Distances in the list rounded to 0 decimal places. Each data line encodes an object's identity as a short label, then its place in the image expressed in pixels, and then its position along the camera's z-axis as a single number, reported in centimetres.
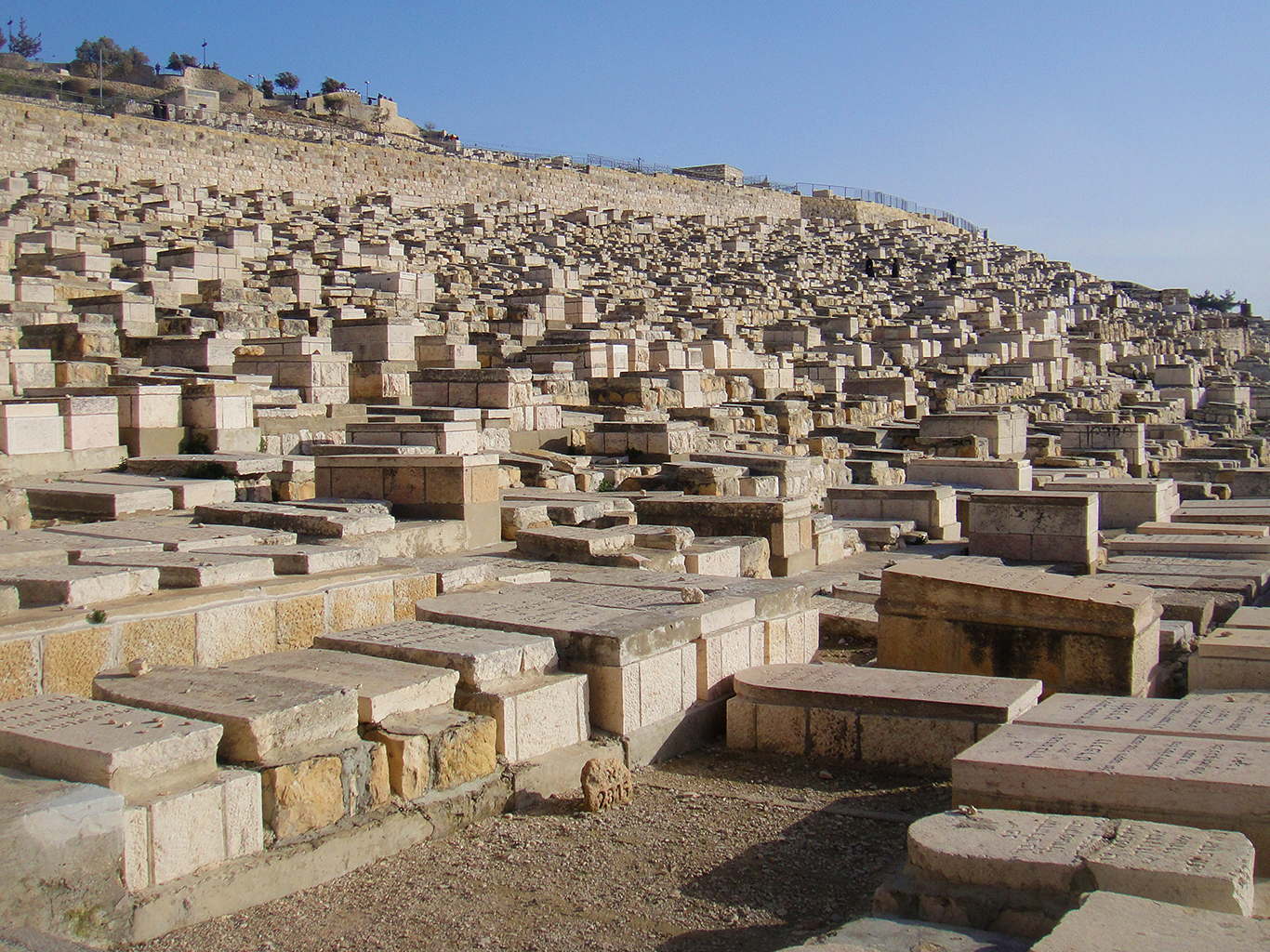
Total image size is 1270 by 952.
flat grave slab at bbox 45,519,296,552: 581
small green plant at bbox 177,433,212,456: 931
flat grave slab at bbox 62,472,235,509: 737
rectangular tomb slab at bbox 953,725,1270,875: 333
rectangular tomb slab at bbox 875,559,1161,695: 550
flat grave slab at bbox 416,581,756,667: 462
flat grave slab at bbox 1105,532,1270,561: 834
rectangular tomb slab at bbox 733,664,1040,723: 466
